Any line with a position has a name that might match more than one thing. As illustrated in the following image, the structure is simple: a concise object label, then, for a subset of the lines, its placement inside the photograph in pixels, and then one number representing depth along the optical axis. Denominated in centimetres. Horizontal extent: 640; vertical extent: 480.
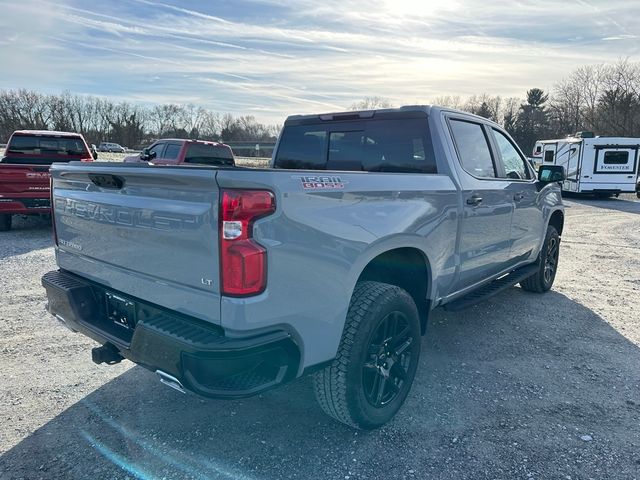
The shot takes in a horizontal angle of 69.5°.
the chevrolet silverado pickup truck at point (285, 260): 203
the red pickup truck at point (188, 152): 1273
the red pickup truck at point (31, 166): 818
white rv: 1809
